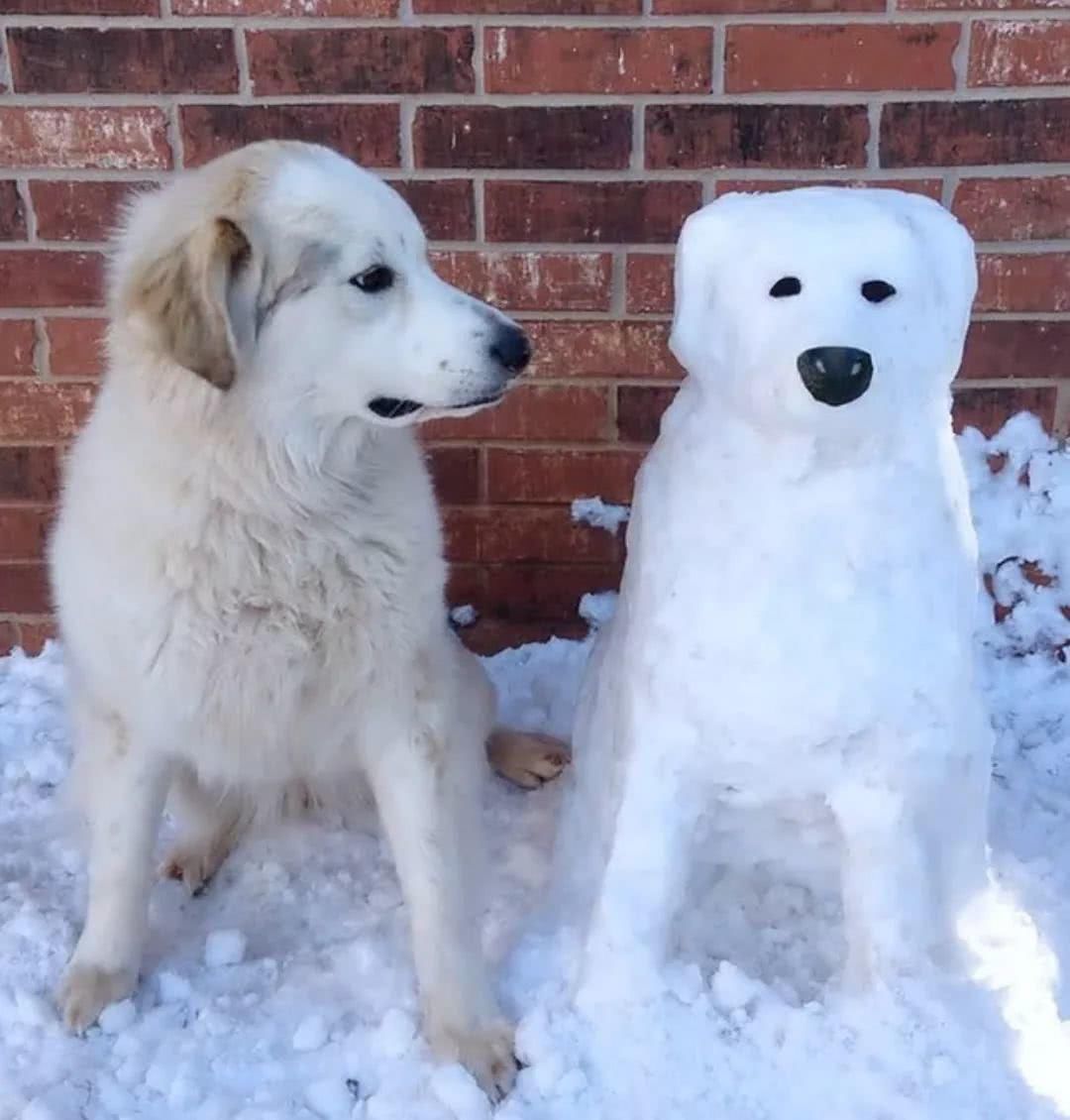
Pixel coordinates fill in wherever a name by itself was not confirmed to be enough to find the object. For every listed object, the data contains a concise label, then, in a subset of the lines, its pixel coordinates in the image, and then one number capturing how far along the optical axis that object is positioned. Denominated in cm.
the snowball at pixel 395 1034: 196
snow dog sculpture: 175
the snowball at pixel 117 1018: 201
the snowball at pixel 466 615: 315
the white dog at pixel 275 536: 181
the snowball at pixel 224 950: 218
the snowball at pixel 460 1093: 184
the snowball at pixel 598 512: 301
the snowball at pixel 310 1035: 199
